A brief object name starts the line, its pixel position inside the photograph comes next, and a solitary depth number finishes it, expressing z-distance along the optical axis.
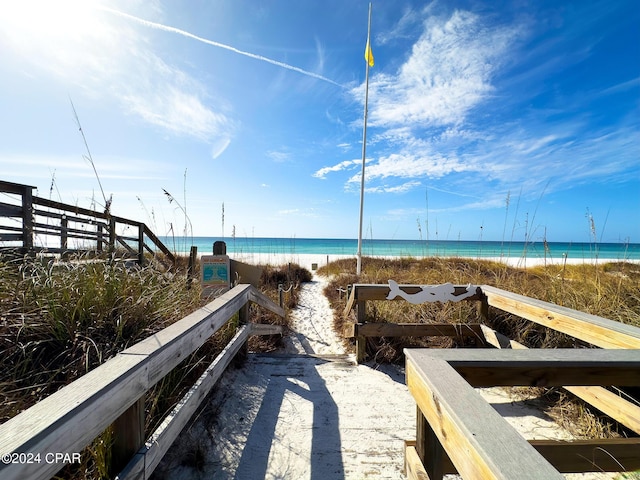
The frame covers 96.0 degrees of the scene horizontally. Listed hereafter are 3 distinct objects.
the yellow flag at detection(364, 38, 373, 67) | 9.08
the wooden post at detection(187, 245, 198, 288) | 4.10
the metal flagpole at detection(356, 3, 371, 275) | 9.05
